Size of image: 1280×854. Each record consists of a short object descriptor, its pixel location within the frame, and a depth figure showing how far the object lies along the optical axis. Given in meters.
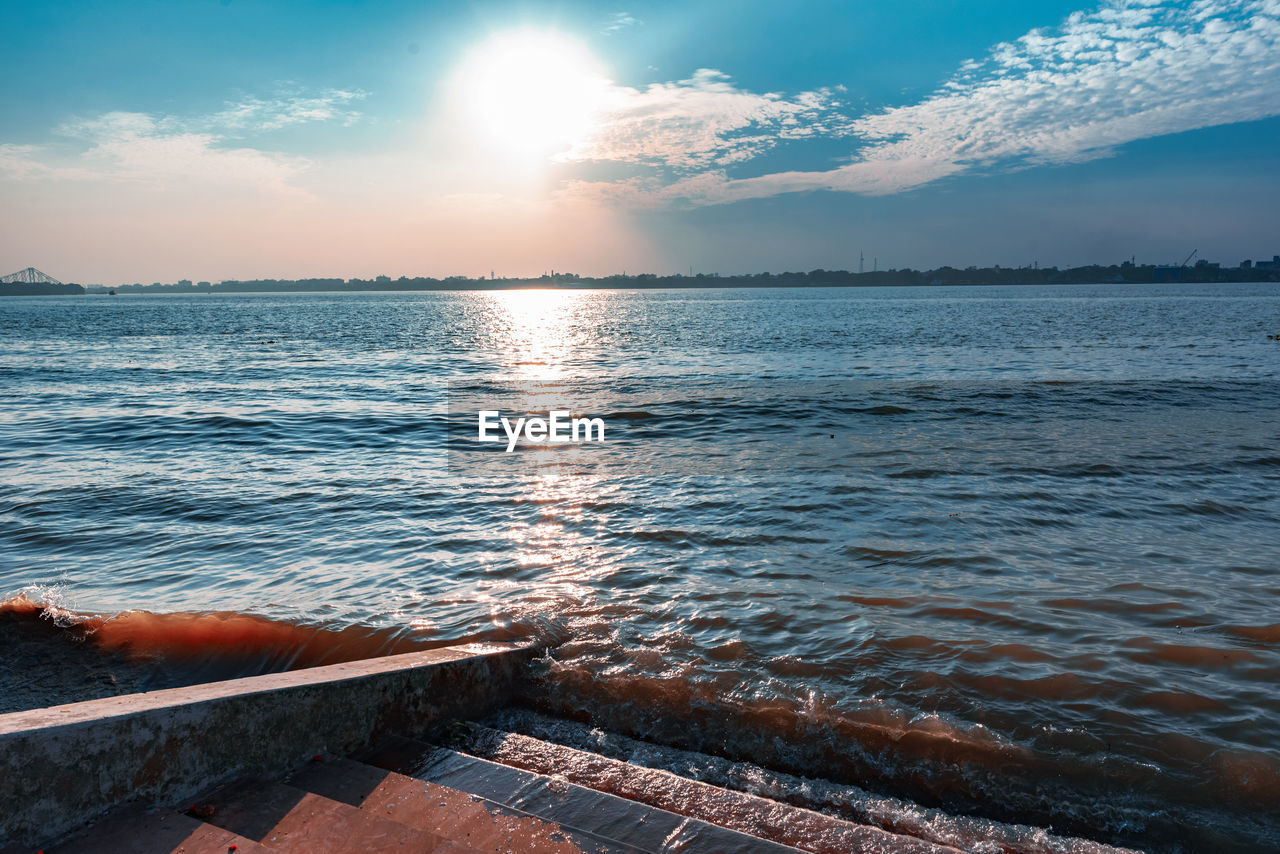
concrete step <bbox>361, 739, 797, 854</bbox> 3.11
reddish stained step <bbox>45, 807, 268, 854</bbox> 2.82
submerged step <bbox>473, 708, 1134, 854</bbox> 3.57
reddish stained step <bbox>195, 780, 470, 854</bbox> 2.90
